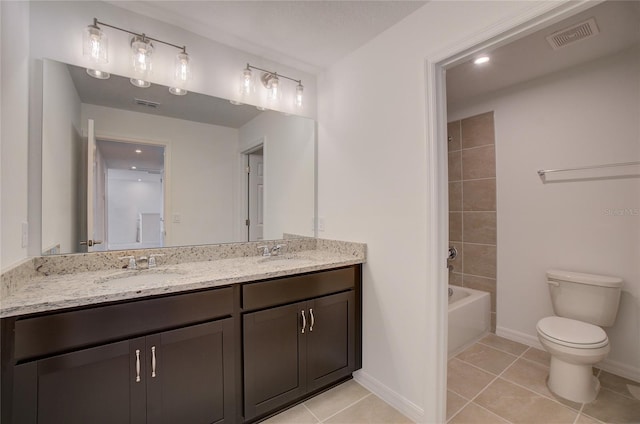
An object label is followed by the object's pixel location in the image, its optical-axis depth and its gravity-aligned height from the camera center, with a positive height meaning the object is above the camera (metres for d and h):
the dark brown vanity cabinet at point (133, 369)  1.02 -0.65
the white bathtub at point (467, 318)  2.33 -0.95
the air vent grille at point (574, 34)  1.69 +1.16
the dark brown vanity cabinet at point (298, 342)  1.50 -0.77
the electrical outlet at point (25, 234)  1.29 -0.08
